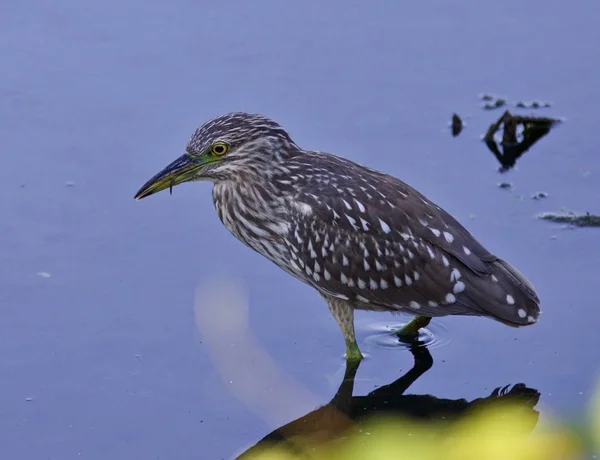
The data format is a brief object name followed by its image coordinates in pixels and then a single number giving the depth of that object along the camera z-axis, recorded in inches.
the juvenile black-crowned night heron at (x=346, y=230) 642.8
